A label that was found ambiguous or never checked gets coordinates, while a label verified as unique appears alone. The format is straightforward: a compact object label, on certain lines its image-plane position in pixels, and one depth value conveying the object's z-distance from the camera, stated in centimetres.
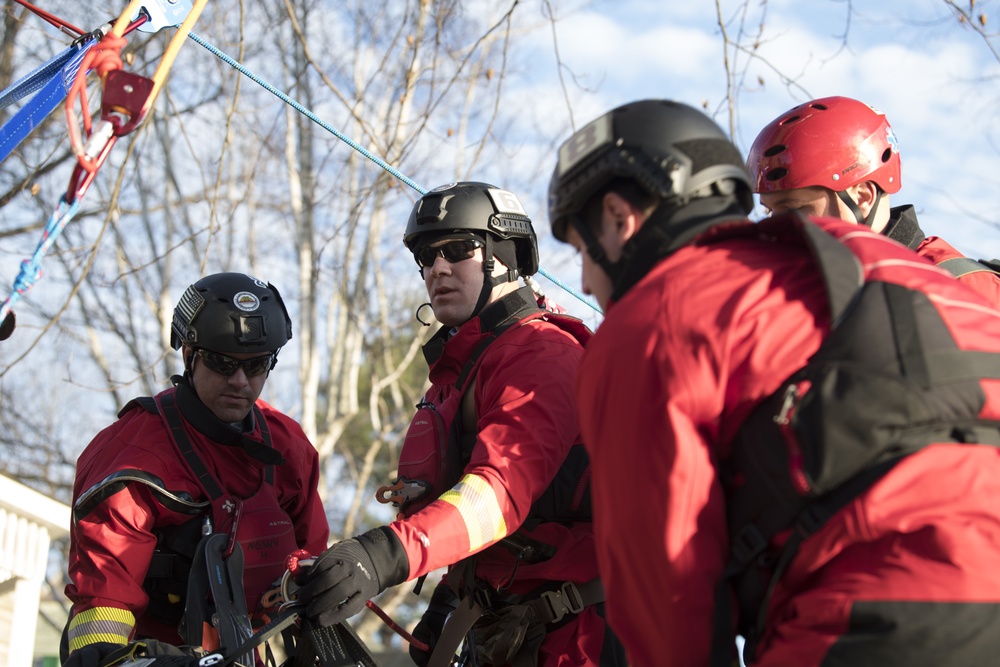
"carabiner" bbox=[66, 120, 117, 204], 293
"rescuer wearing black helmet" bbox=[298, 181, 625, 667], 336
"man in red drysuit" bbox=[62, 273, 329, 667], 416
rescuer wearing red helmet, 425
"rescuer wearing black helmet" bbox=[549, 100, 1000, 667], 197
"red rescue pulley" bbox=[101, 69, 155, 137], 305
